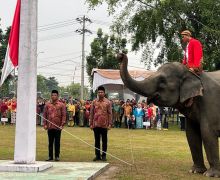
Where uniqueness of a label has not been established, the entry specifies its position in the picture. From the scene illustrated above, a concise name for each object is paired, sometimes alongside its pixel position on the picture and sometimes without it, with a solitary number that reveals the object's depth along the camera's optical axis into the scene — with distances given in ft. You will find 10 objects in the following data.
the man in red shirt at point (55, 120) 31.80
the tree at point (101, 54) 116.87
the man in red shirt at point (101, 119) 31.96
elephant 25.28
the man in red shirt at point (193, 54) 25.64
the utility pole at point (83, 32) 123.56
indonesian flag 26.24
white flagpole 24.96
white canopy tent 73.54
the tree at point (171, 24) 77.57
